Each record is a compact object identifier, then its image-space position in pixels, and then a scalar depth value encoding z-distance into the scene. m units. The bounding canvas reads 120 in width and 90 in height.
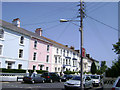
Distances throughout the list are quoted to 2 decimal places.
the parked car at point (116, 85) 7.09
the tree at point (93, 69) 72.12
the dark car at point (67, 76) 32.96
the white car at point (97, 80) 20.98
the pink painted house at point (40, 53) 35.75
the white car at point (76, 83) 15.18
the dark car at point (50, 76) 25.08
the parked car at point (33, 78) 21.64
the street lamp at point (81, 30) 14.14
